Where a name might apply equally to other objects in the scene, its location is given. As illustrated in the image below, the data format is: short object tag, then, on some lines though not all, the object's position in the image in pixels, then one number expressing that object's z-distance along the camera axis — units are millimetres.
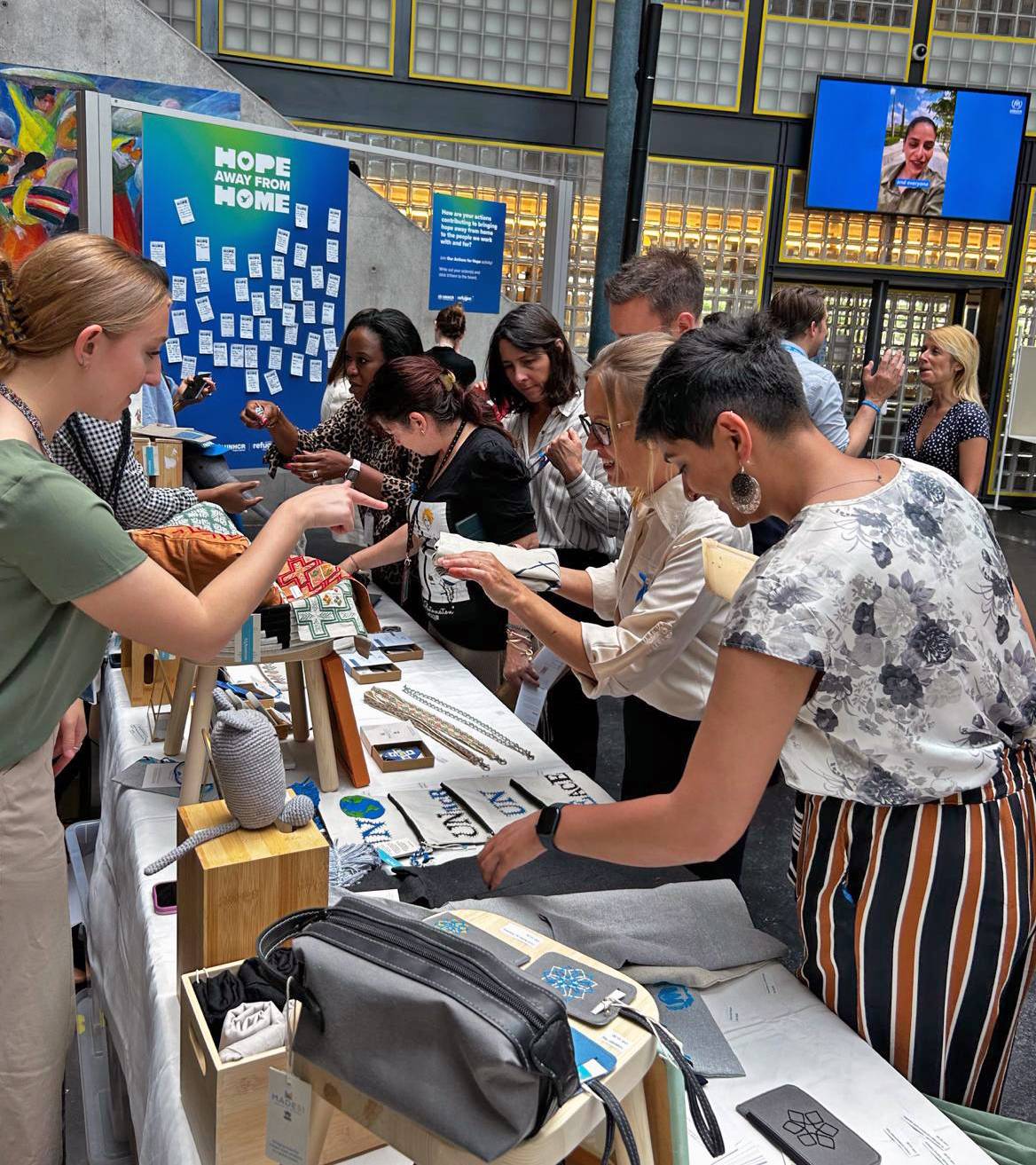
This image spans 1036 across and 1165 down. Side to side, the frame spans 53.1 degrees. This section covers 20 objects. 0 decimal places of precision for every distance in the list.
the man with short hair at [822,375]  3773
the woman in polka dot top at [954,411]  4922
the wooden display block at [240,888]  1245
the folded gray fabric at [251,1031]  1086
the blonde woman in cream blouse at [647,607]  1904
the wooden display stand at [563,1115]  874
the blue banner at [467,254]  7133
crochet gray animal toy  1308
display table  1186
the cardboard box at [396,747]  2145
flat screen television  10156
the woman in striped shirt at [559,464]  3127
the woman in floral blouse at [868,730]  1206
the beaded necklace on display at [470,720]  2301
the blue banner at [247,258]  5078
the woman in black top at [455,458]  2787
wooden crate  1064
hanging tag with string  986
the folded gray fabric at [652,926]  1405
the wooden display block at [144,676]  2378
